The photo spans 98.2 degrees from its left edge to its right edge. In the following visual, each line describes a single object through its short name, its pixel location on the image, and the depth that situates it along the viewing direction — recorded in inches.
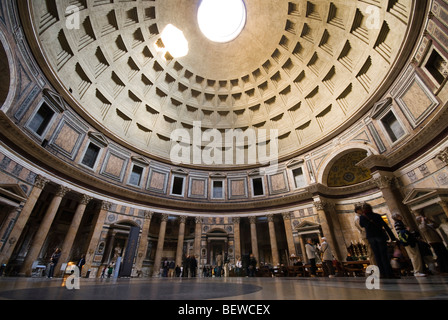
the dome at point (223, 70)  538.3
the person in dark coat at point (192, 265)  540.8
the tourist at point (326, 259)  309.1
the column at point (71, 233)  468.8
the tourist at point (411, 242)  207.2
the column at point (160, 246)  613.0
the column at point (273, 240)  638.0
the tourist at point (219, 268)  607.7
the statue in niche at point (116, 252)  568.1
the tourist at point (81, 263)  456.0
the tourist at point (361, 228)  161.5
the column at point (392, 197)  407.8
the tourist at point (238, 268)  593.8
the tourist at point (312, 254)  330.3
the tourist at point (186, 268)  584.7
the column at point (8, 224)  370.6
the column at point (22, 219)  374.6
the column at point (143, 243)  587.5
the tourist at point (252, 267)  553.0
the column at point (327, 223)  557.4
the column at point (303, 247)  595.7
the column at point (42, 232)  411.9
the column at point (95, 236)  515.1
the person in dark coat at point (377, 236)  152.2
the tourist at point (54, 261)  409.8
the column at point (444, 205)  325.4
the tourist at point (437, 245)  248.4
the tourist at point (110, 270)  525.0
